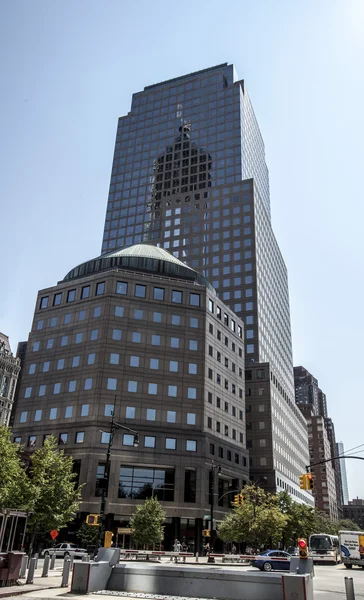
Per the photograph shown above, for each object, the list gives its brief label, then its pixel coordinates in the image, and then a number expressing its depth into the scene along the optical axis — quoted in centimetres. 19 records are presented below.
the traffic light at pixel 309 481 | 3130
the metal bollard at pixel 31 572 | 2361
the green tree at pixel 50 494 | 3981
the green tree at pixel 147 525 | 5381
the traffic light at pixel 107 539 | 2445
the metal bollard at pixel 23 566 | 2331
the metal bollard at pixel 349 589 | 1355
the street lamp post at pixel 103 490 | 3078
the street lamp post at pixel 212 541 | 6824
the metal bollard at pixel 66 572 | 2315
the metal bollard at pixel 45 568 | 2777
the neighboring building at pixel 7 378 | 13200
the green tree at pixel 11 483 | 3878
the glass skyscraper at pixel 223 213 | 11200
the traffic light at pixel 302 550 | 1748
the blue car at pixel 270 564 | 3606
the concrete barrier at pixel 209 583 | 1608
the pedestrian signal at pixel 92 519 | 2813
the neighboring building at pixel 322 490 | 19256
